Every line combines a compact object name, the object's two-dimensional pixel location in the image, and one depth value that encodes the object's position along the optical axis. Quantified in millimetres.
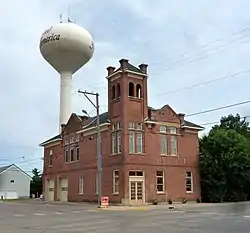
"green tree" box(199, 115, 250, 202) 46281
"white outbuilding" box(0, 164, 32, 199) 86625
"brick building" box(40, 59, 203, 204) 42188
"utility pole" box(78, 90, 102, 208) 38088
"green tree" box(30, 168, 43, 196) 85688
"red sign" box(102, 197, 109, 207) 38069
